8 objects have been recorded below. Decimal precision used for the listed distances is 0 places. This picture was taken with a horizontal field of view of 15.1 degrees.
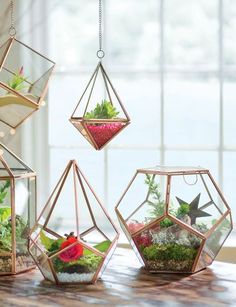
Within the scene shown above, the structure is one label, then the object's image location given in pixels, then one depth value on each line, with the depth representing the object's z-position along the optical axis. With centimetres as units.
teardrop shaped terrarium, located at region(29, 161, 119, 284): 173
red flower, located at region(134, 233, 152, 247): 182
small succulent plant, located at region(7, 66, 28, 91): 185
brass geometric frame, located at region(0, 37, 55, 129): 181
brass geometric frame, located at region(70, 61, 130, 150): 184
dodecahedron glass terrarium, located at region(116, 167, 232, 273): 180
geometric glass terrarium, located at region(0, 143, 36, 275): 182
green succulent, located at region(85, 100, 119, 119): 186
